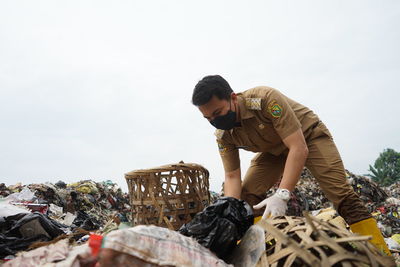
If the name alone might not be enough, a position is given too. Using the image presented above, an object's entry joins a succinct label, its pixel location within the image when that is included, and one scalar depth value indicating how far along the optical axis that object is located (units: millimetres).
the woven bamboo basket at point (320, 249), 1228
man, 2730
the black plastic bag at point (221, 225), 1579
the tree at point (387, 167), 18062
